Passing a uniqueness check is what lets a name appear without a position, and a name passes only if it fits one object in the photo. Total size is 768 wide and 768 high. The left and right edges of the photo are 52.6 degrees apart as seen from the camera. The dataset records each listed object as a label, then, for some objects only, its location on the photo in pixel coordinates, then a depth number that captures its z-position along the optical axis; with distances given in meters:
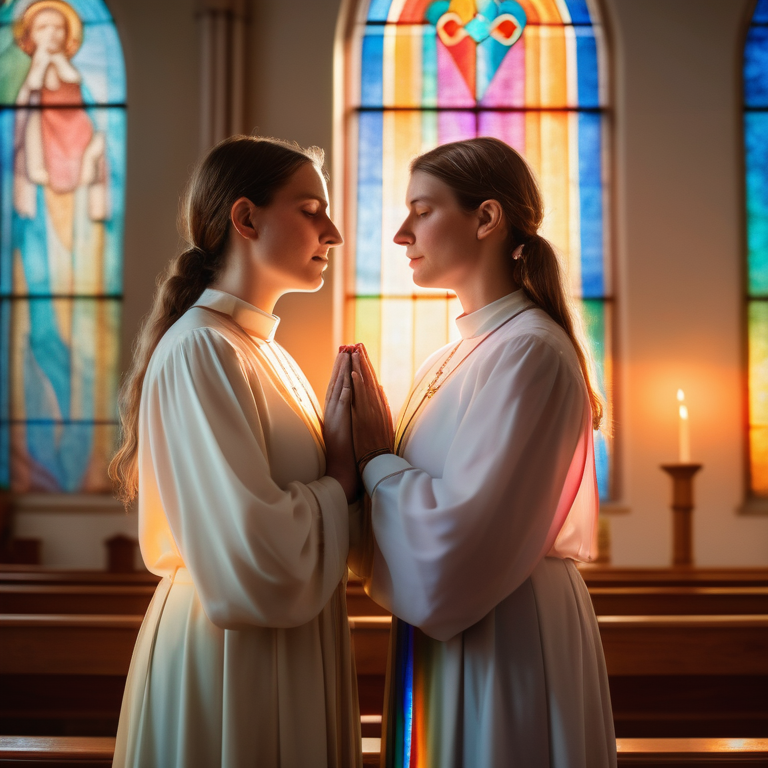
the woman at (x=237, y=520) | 1.56
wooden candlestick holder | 4.36
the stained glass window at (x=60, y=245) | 6.44
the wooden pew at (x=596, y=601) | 3.16
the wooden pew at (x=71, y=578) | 3.80
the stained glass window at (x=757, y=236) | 6.27
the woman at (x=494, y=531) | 1.62
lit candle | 4.60
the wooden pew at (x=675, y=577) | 3.71
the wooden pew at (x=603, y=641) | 2.54
